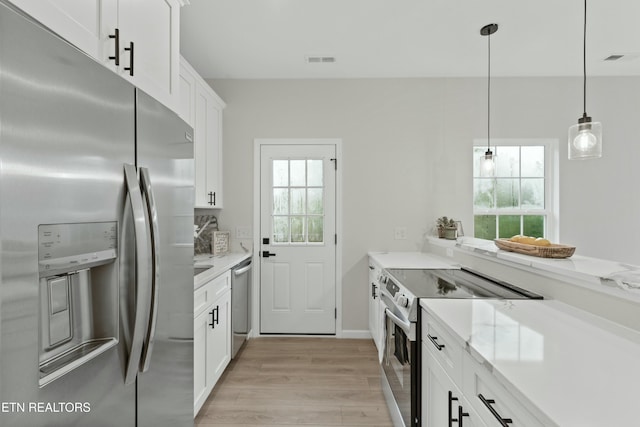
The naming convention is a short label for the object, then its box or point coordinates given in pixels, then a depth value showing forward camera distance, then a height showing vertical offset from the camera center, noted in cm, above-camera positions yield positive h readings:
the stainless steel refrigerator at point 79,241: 64 -7
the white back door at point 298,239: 370 -29
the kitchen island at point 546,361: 74 -41
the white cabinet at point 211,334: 209 -83
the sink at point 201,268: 265 -44
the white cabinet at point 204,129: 272 +73
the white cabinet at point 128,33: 92 +58
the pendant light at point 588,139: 193 +41
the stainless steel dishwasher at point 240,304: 293 -84
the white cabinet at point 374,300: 300 -79
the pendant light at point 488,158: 271 +46
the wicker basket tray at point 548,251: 179 -19
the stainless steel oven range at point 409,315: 168 -54
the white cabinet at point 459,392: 87 -56
